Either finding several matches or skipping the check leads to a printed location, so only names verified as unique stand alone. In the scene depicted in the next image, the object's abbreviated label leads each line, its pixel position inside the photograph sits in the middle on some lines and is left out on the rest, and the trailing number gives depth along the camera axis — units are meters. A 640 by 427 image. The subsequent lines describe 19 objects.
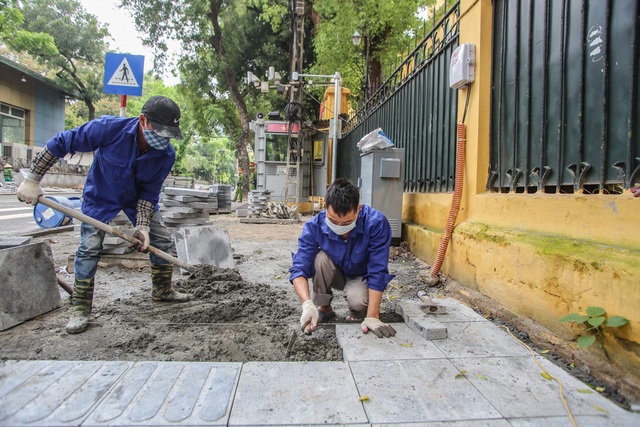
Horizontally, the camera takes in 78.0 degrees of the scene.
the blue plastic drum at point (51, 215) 6.54
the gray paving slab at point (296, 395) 1.67
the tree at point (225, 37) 18.08
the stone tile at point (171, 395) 1.66
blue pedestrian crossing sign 4.96
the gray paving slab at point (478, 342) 2.33
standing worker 2.88
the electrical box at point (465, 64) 3.71
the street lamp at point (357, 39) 12.12
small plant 1.94
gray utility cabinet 5.36
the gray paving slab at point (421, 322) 2.52
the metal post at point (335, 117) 11.18
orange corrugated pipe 3.84
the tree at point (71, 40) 25.50
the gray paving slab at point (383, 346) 2.26
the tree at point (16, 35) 15.21
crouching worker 2.56
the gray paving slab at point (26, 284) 2.75
